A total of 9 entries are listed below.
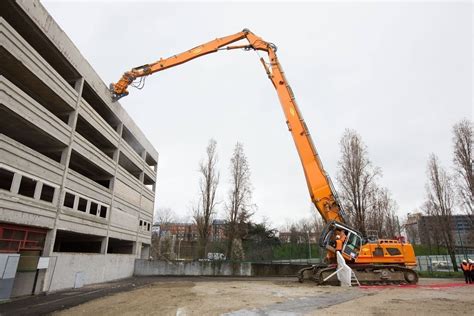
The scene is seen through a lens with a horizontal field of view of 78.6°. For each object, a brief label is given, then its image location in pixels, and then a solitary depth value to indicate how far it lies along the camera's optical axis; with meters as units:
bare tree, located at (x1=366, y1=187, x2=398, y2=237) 28.40
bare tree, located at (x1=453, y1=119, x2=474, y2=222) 26.61
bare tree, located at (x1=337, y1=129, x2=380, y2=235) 26.95
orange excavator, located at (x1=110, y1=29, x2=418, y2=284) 16.28
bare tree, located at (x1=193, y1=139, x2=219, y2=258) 32.34
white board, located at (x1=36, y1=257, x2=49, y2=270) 15.04
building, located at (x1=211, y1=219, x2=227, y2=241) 33.19
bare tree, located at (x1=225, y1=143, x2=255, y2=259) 31.46
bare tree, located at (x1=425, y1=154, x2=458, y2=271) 28.30
